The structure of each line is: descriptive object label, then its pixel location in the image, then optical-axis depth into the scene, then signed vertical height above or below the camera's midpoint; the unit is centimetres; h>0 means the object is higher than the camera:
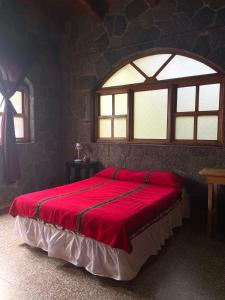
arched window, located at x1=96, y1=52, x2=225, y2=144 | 312 +53
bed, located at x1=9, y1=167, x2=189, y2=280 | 184 -77
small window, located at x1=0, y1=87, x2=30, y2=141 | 394 +39
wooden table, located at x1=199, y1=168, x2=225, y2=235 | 254 -49
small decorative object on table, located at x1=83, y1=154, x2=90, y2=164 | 392 -39
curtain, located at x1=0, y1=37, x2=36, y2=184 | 350 +69
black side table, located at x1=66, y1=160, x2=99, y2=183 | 389 -57
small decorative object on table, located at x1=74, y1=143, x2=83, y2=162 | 406 -20
